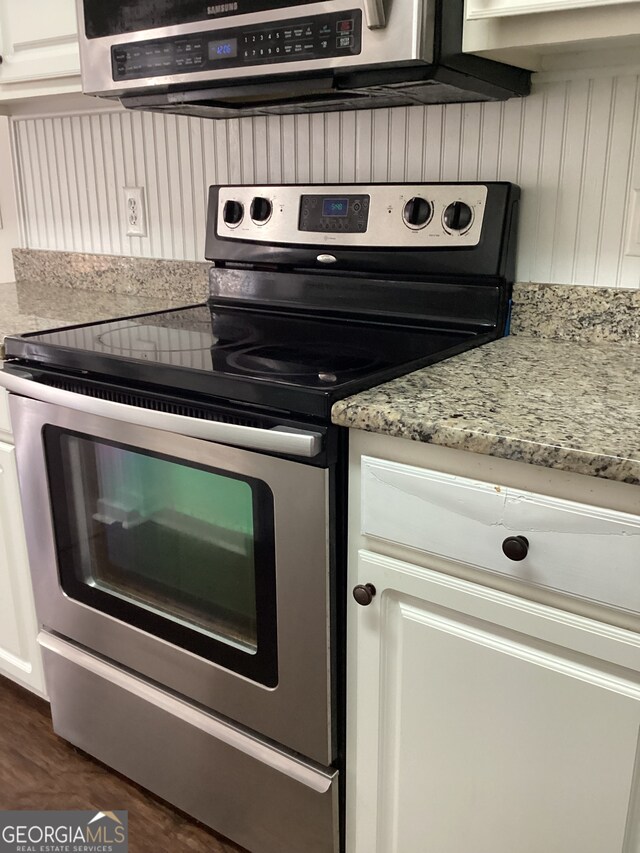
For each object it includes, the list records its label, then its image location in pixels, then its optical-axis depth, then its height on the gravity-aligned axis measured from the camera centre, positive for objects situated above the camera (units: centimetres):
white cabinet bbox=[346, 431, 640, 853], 85 -55
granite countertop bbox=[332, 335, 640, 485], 82 -26
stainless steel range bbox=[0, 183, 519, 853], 108 -44
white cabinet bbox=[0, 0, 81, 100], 156 +30
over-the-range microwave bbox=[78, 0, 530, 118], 104 +20
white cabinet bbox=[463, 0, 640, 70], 97 +22
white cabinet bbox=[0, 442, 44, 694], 152 -82
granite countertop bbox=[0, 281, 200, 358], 157 -25
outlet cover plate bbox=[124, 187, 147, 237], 193 -4
